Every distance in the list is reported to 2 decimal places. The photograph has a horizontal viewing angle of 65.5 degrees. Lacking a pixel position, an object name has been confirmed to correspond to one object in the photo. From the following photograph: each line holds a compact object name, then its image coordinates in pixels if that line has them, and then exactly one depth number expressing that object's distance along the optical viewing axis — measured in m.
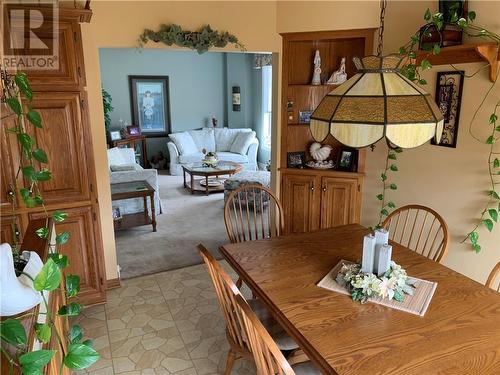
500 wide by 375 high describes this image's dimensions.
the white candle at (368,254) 1.79
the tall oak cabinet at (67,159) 2.46
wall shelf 2.27
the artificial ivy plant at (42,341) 0.77
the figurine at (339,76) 3.57
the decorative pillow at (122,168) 5.31
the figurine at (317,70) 3.65
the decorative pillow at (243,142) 7.83
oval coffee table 6.31
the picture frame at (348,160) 3.60
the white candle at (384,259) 1.75
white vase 0.90
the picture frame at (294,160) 3.82
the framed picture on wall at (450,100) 2.60
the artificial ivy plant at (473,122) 2.38
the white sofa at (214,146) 7.76
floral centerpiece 1.71
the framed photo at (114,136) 7.40
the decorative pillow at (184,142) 7.78
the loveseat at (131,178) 4.84
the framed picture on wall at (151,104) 8.09
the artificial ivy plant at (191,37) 3.05
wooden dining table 1.33
